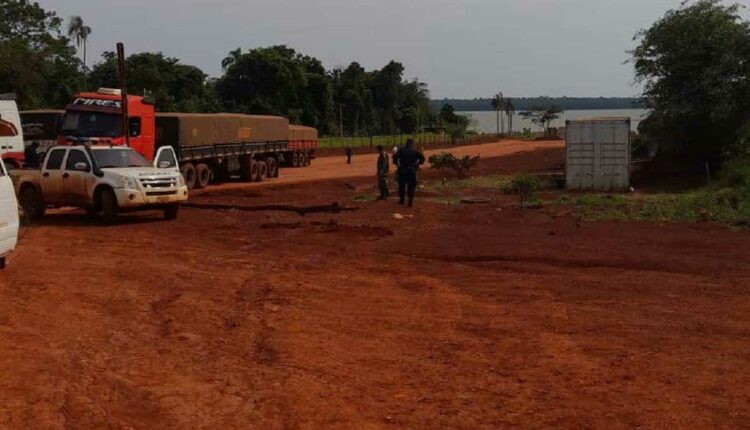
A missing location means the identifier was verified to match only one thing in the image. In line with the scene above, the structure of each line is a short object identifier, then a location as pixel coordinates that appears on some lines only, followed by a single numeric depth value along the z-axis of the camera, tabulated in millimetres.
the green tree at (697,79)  27719
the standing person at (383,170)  22984
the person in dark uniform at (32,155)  27055
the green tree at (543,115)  123300
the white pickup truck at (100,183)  17516
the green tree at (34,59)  50750
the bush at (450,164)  34438
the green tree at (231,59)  78700
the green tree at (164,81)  62562
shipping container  26906
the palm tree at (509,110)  130750
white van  23094
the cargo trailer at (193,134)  25812
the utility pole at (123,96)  23945
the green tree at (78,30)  73331
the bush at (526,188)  23375
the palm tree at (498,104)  127450
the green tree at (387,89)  99500
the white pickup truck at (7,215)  9773
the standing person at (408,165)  21172
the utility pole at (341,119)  80231
